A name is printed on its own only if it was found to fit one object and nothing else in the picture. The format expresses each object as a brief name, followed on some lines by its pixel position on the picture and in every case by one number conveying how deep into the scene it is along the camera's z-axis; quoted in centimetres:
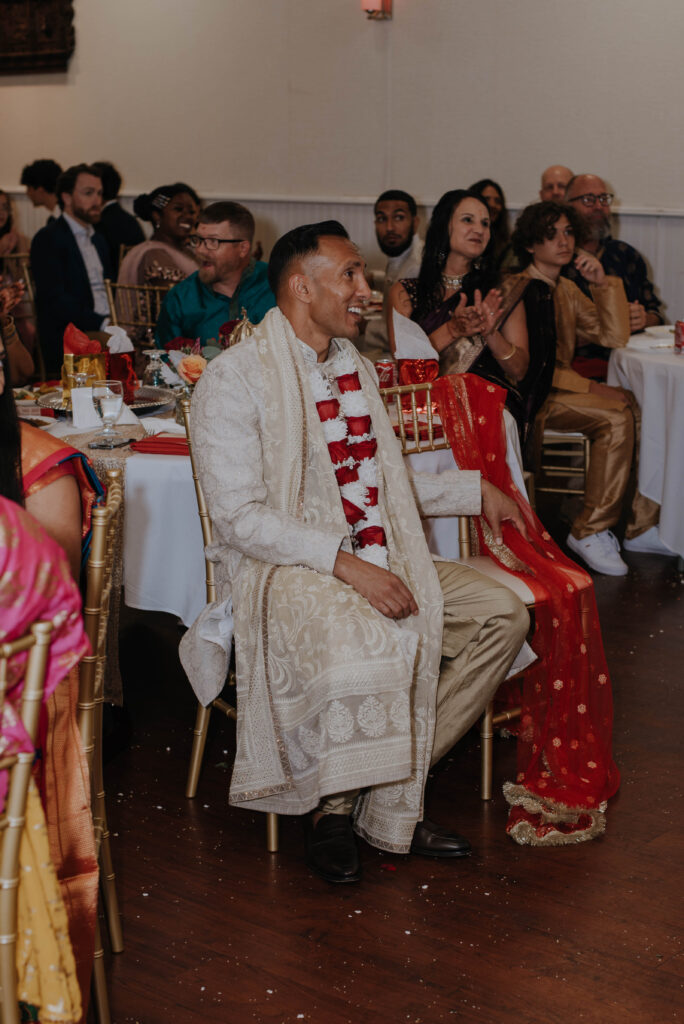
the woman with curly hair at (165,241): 577
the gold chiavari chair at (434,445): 276
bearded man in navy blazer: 621
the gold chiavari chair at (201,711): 273
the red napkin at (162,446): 296
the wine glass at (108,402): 313
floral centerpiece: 336
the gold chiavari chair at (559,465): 479
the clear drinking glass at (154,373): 362
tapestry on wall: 913
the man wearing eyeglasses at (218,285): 414
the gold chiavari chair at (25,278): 680
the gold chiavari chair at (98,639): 177
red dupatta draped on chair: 270
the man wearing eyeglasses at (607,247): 596
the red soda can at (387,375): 334
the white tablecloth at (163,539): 292
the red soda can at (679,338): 470
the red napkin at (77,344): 343
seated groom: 234
